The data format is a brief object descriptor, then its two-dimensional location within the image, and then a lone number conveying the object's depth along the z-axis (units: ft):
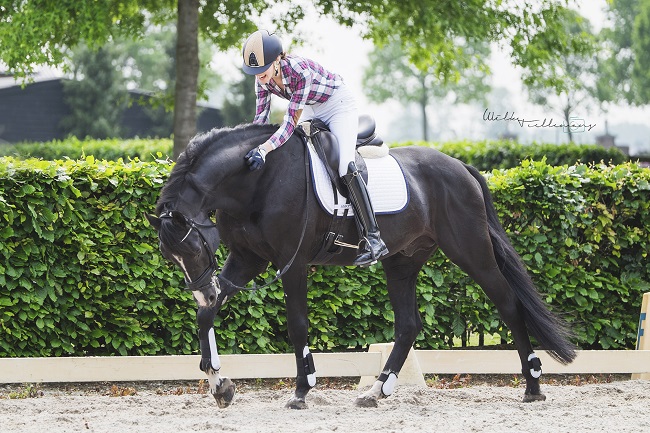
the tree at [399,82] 447.42
